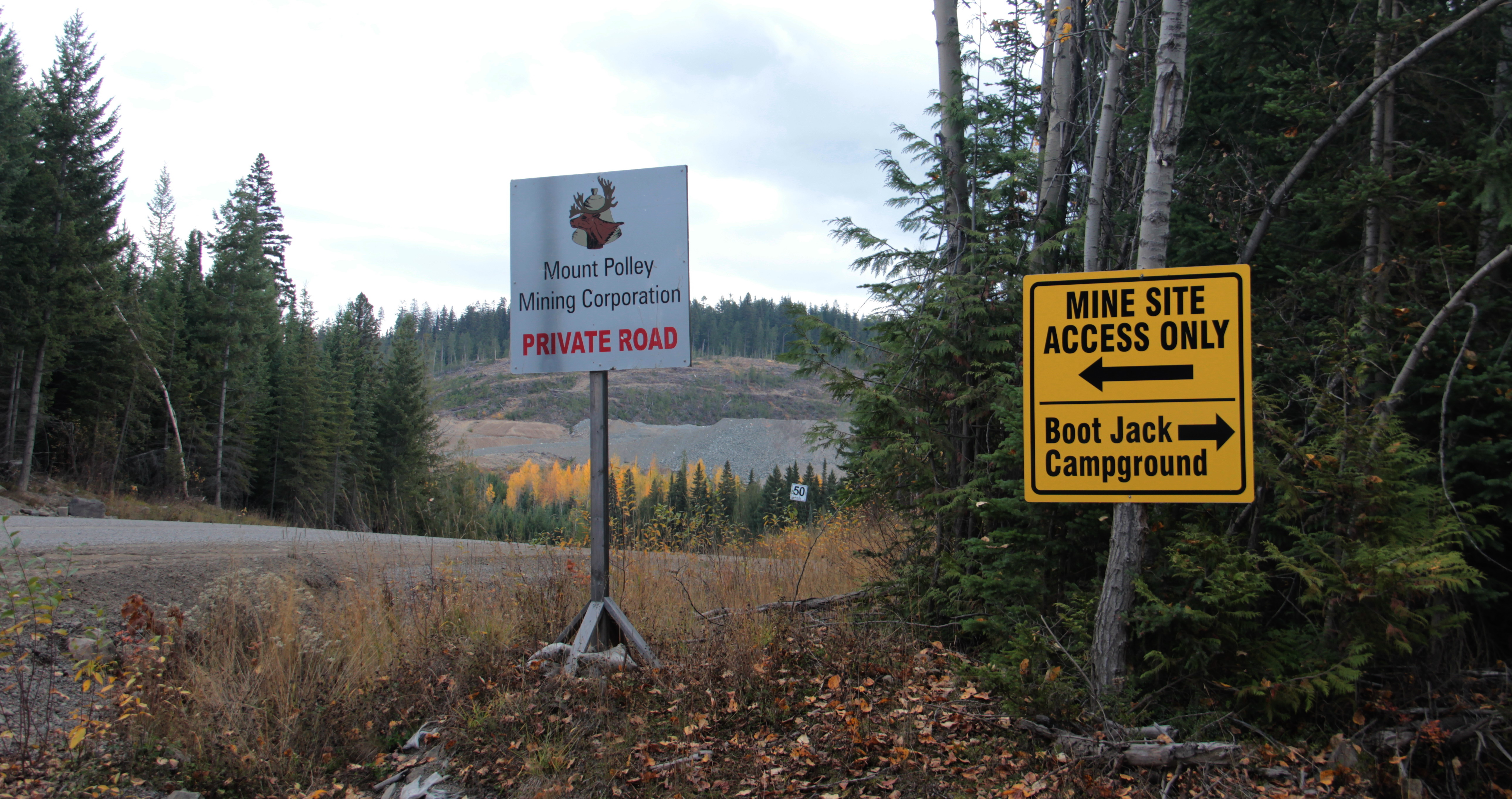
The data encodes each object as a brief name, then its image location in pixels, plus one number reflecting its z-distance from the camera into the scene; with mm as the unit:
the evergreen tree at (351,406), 41938
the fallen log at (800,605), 5965
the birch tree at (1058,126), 7051
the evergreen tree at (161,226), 57312
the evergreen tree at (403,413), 45781
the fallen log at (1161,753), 3412
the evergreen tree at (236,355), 37562
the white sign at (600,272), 5254
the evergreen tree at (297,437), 40281
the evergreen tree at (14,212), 25125
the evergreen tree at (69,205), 26594
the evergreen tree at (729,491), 28625
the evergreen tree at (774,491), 31798
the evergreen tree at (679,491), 32688
